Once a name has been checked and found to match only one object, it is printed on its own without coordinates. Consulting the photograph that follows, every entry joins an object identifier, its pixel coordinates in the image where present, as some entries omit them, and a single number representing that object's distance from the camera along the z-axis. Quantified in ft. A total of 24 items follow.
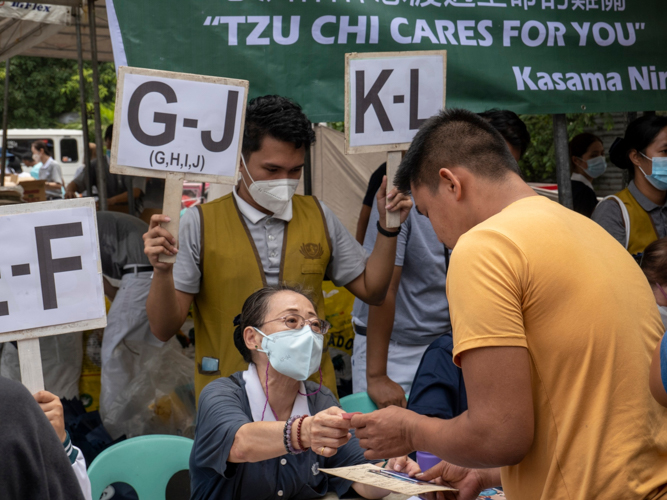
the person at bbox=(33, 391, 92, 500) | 5.77
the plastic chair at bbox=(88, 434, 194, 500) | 8.62
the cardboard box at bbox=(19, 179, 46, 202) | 20.31
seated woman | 6.59
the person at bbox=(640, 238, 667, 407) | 9.11
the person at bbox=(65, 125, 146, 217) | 20.15
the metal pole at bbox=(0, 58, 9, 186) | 26.58
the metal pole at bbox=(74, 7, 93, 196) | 20.94
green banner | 9.97
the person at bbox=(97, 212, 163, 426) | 12.34
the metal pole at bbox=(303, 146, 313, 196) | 14.99
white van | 62.69
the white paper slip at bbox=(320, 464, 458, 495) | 5.67
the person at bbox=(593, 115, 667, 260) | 11.41
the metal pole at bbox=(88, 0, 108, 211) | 15.65
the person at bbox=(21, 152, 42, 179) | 62.44
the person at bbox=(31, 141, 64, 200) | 47.96
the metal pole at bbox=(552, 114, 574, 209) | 11.95
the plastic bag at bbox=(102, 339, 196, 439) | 12.10
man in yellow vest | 8.63
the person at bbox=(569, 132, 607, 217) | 17.73
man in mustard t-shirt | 4.50
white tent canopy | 19.67
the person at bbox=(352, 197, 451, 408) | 9.70
